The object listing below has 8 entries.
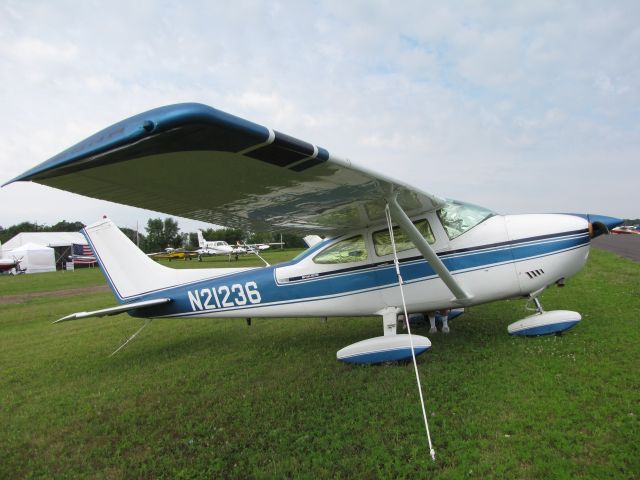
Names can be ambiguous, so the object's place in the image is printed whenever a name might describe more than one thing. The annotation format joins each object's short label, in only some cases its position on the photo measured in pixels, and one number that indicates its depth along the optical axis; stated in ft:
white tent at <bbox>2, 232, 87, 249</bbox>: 178.56
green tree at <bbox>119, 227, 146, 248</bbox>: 280.43
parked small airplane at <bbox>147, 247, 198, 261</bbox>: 172.24
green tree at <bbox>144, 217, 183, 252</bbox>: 297.94
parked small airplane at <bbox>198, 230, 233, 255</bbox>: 151.60
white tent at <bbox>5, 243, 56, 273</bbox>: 141.49
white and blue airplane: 7.43
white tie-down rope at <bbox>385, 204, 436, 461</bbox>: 9.36
